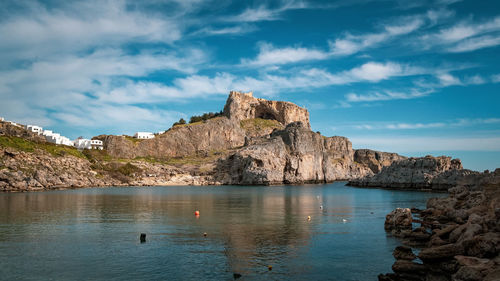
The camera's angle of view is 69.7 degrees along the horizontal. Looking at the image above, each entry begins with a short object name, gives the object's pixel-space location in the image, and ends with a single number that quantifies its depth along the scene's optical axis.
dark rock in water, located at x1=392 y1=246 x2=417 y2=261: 19.72
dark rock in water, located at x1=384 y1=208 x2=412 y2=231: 29.83
